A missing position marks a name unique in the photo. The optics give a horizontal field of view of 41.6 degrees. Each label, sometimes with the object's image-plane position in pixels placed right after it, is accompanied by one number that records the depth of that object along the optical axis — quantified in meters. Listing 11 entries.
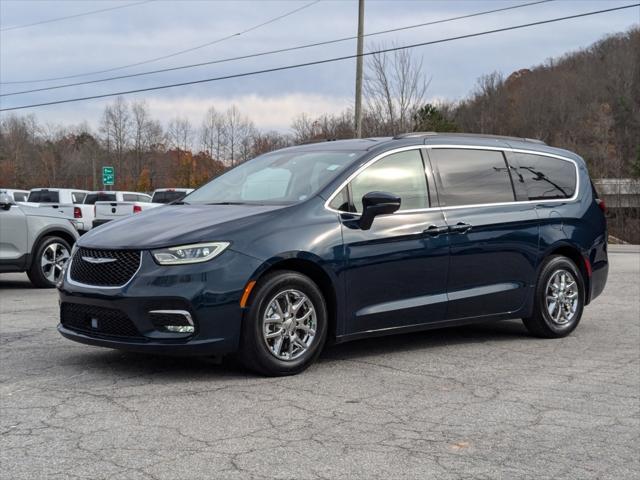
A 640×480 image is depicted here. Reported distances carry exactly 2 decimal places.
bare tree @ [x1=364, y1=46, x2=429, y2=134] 41.91
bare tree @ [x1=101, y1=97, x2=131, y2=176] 77.13
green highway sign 39.12
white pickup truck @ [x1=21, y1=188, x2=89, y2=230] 28.97
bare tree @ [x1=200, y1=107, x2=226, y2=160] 68.56
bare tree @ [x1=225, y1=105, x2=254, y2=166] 67.50
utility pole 28.47
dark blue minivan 5.59
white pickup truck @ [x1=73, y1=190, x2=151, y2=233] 25.16
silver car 11.63
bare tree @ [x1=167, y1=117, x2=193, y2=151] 72.81
